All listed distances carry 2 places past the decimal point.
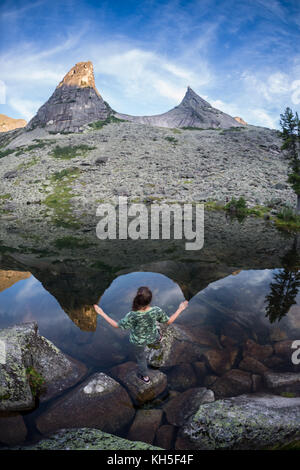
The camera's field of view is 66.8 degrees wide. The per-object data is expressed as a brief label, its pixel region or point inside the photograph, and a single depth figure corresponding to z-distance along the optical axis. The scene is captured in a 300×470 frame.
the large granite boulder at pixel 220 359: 6.62
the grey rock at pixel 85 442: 4.11
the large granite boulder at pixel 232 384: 5.79
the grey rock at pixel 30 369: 5.11
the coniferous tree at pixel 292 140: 25.97
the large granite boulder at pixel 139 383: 5.68
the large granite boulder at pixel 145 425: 4.69
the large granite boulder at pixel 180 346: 6.89
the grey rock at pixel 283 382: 5.71
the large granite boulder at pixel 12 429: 4.38
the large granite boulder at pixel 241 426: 4.26
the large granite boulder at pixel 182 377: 6.06
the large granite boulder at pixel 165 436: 4.55
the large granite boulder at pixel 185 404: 5.02
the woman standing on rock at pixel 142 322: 5.46
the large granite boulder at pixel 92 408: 4.91
